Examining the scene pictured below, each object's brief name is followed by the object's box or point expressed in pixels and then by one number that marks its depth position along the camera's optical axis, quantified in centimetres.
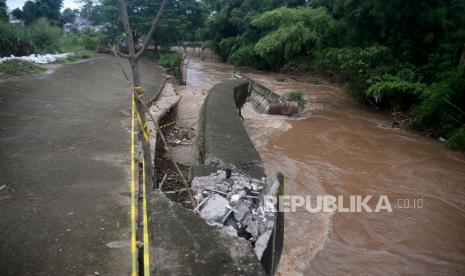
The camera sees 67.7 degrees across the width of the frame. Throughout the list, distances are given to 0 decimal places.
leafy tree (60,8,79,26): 3991
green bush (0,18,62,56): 1680
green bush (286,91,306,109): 1492
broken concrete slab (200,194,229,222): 388
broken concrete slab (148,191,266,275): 296
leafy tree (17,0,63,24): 3112
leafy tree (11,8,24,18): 3082
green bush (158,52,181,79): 2370
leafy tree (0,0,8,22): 2007
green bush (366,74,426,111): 1247
